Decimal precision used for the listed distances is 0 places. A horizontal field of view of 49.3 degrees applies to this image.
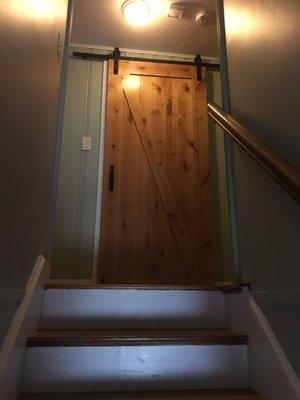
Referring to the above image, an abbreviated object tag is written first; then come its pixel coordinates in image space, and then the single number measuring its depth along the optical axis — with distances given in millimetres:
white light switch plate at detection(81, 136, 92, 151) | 3002
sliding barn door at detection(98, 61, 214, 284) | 2822
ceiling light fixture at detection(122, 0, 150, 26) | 2678
